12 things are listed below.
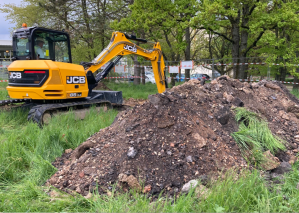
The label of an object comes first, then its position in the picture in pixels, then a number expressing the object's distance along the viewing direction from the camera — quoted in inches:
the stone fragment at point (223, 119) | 170.1
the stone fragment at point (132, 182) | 117.2
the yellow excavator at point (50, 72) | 256.8
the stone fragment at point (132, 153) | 130.5
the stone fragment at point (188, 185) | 113.1
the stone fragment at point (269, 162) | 140.8
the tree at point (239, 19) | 430.3
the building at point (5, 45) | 1594.1
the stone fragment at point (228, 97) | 203.4
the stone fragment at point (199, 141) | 139.1
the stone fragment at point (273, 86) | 294.0
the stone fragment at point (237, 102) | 199.3
